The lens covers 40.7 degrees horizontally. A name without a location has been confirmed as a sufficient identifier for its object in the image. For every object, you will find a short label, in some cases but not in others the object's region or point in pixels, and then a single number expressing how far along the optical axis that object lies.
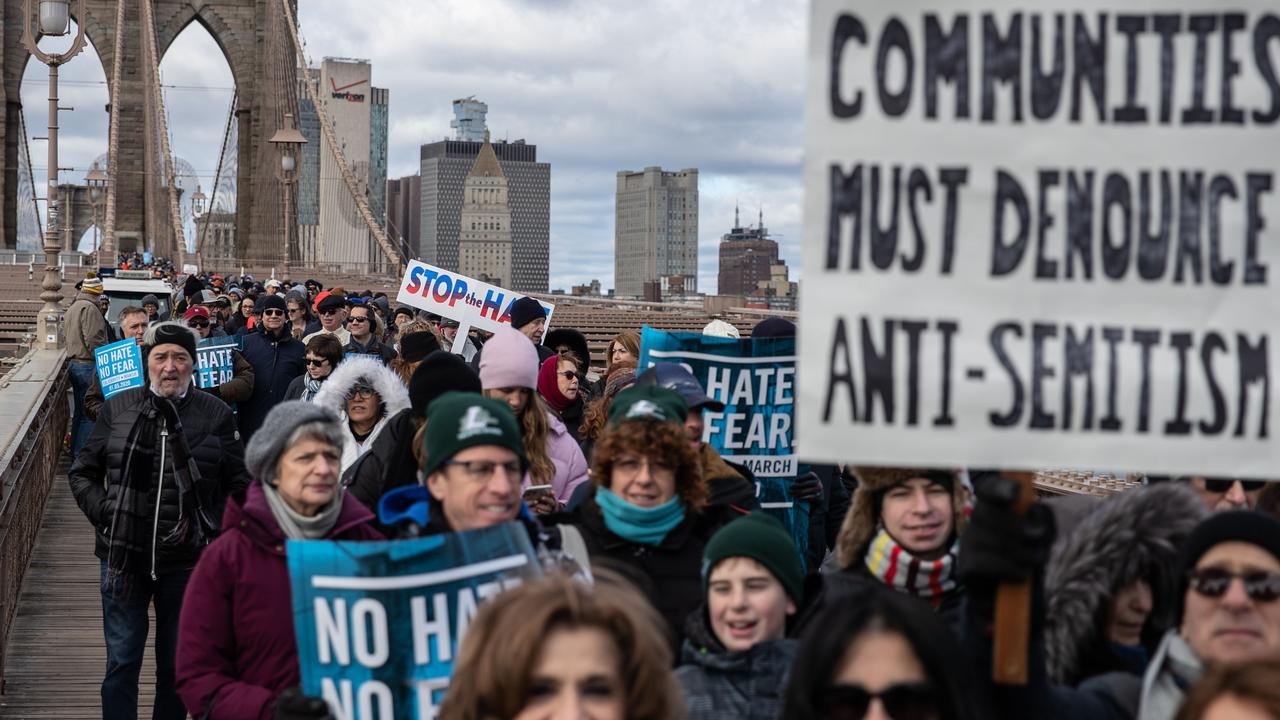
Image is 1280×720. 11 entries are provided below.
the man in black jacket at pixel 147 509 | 6.21
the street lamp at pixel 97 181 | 92.88
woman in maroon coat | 4.06
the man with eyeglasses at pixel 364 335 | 10.38
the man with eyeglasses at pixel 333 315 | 10.91
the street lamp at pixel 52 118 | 18.98
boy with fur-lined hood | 3.84
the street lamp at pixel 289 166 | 45.41
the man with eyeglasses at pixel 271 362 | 10.82
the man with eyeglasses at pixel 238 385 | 10.42
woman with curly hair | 4.29
